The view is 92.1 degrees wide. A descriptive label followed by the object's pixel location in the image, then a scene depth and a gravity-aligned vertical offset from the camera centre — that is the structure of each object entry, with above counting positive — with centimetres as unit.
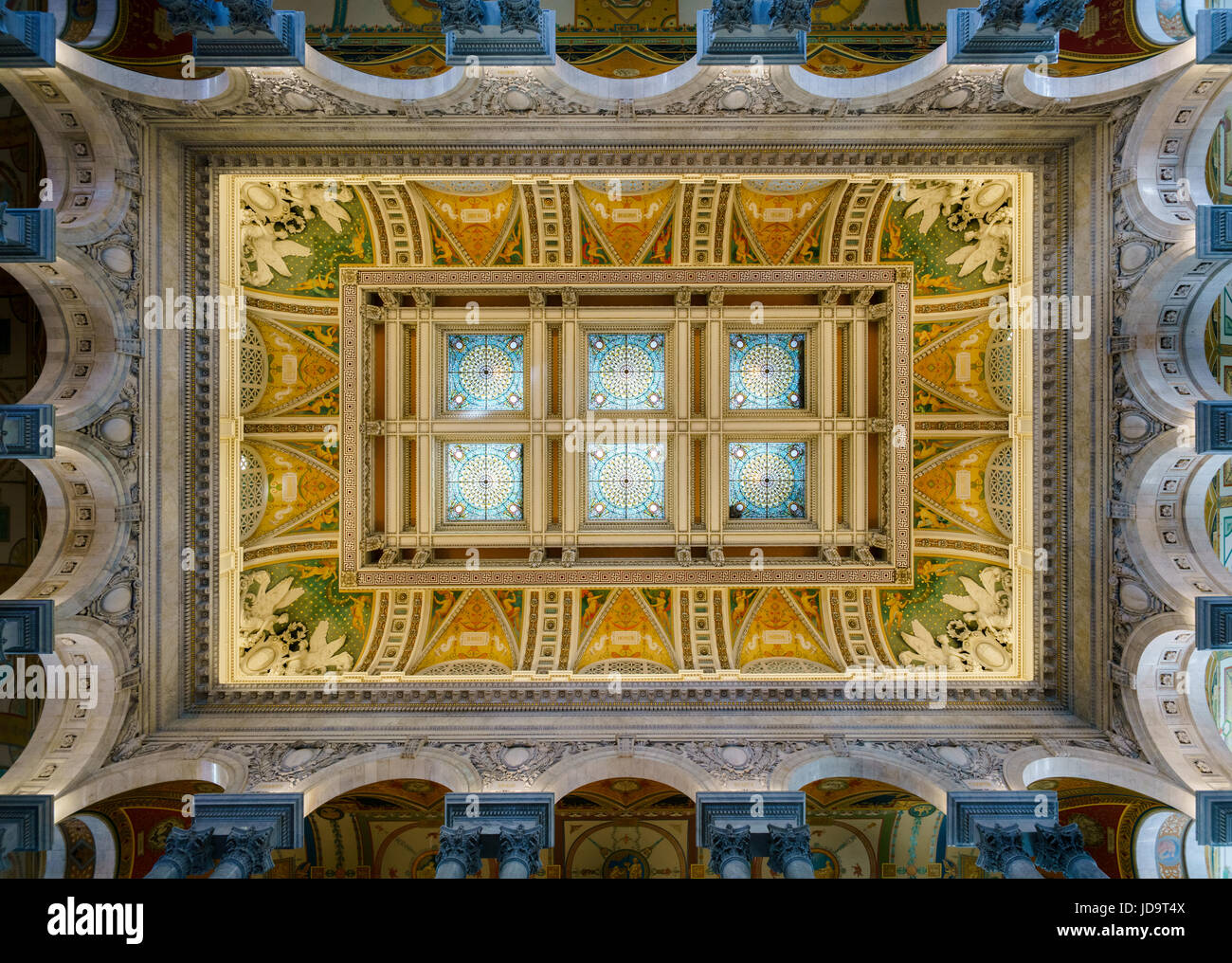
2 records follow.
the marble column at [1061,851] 750 -480
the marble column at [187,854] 745 -479
